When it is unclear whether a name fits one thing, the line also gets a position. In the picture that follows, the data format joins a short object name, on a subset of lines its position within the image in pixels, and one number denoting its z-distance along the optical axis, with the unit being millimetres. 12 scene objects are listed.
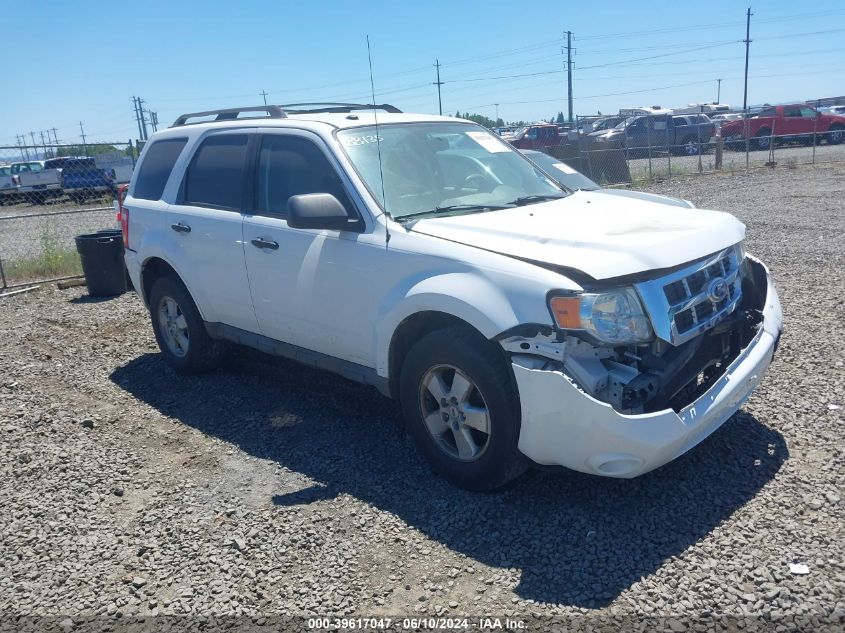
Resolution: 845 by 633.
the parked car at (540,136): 34697
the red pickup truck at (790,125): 33688
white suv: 3441
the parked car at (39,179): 22172
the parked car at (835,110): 34338
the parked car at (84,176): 22609
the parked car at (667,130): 33562
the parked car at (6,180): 24638
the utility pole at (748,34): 59062
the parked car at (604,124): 40094
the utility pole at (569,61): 54662
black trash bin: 9594
